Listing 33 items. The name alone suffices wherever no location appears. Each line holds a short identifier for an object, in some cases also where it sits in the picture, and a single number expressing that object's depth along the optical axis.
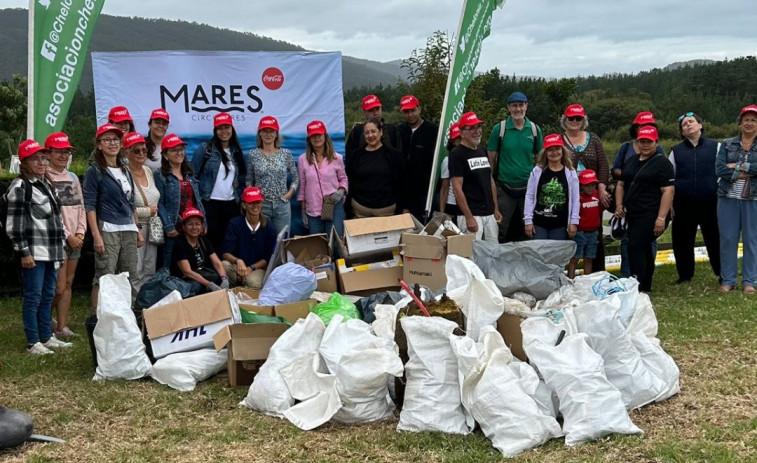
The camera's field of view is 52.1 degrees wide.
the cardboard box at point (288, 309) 5.27
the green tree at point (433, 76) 9.81
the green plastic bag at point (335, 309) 5.00
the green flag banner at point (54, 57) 6.09
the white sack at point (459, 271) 4.92
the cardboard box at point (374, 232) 6.27
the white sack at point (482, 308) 4.39
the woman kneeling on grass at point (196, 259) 6.10
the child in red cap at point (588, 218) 6.97
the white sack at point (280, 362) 4.36
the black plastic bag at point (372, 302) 5.21
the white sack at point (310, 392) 4.17
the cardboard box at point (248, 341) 4.76
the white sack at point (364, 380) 4.14
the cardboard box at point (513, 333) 4.52
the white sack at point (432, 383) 4.02
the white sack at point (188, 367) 4.85
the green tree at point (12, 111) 27.55
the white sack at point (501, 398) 3.78
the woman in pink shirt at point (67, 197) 5.77
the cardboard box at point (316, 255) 6.18
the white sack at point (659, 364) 4.43
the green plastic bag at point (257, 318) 5.09
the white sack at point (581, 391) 3.82
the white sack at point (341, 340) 4.29
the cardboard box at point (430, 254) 5.90
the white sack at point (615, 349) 4.18
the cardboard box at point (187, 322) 5.05
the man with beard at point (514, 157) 7.29
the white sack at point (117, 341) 4.94
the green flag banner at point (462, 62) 7.15
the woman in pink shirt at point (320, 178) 6.91
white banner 7.54
